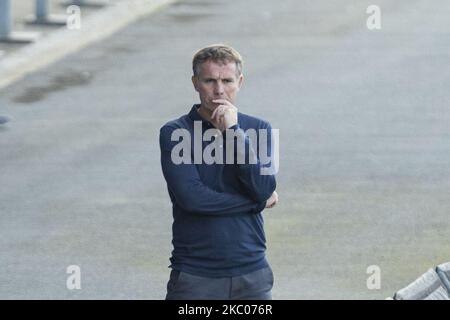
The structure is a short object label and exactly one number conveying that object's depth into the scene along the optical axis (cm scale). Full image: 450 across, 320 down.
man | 1703
